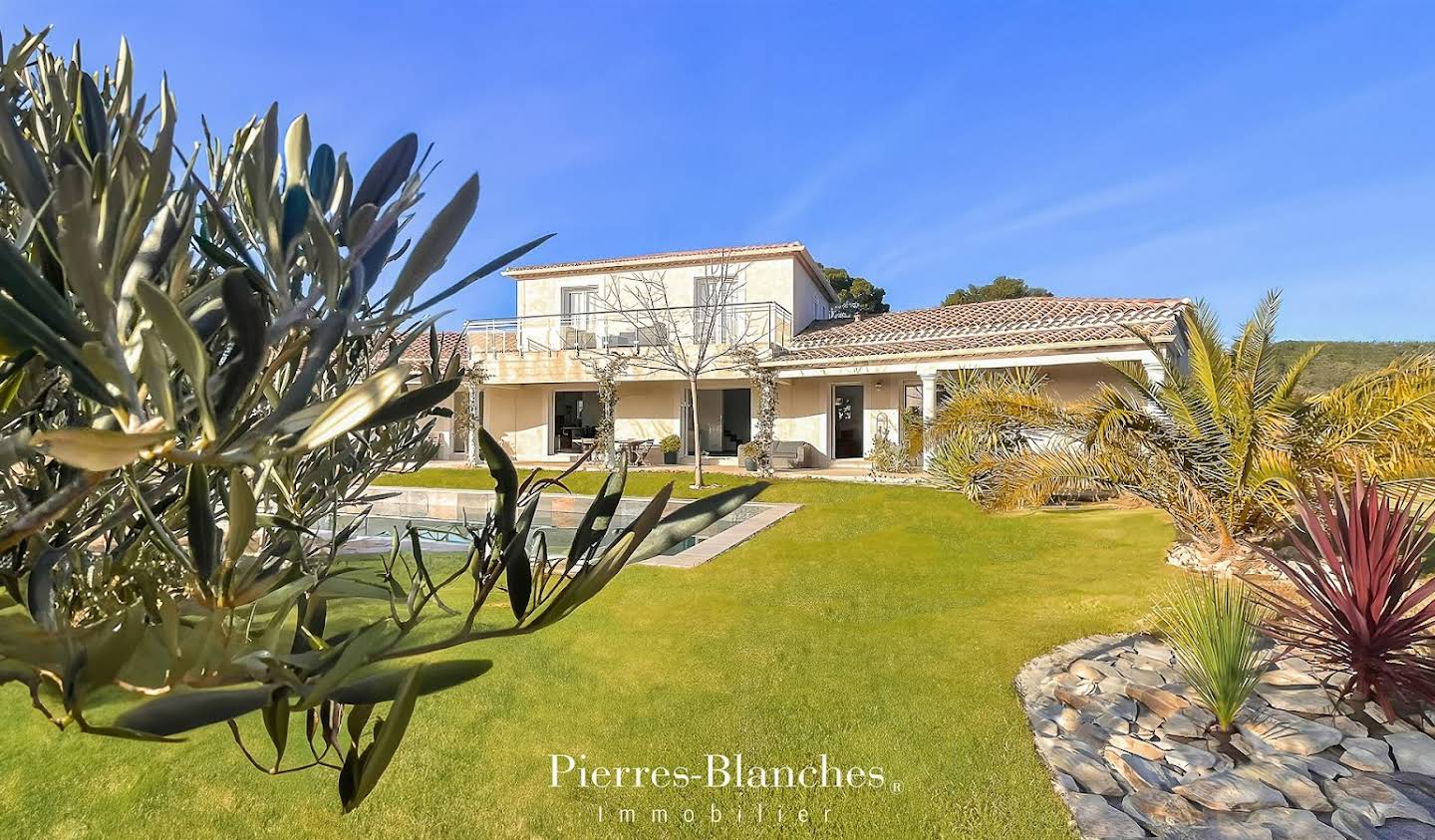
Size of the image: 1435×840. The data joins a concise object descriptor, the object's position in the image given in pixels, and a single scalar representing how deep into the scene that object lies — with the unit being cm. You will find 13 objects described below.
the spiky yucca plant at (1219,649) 484
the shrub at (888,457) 1861
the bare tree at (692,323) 2142
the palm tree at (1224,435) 745
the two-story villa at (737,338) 1884
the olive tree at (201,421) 70
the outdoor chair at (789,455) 2042
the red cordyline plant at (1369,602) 491
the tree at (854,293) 4250
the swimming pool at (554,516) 1050
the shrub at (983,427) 1088
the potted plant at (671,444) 2244
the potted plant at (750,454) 1950
